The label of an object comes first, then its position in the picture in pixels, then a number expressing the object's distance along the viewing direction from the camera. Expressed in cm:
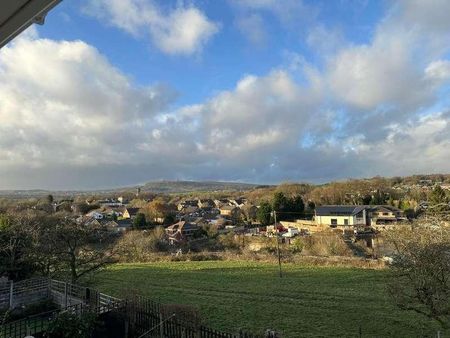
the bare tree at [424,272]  893
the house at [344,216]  5038
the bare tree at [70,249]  1527
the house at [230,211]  6099
